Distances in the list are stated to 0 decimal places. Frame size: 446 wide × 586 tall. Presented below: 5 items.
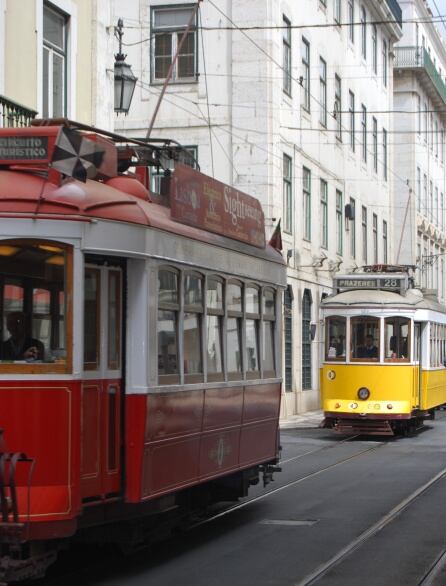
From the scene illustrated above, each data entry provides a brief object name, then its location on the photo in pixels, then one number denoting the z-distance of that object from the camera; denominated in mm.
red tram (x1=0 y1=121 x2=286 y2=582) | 7977
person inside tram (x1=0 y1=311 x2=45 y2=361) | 8109
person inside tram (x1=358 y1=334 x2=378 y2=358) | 23859
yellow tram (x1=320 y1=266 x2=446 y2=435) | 23516
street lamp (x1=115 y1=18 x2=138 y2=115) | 17312
